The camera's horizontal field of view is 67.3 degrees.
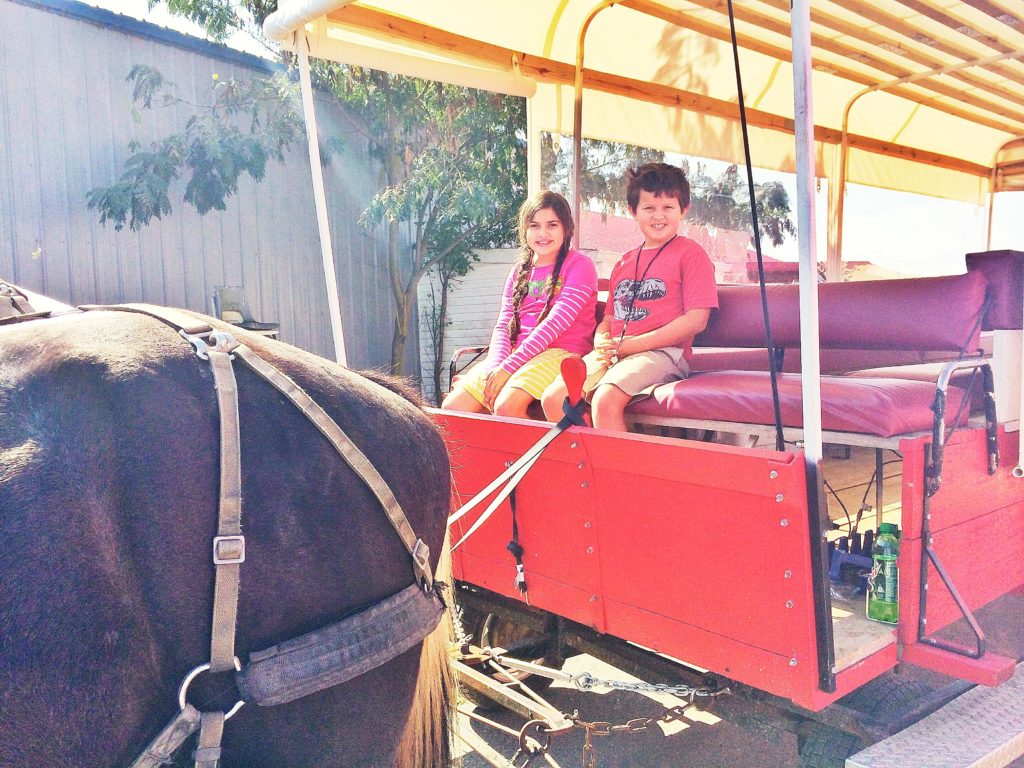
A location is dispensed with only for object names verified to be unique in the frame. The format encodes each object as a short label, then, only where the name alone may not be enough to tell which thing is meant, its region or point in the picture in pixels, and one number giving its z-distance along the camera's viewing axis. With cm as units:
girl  292
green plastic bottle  203
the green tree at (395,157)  614
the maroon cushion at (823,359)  320
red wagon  180
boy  268
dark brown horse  112
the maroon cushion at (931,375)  276
